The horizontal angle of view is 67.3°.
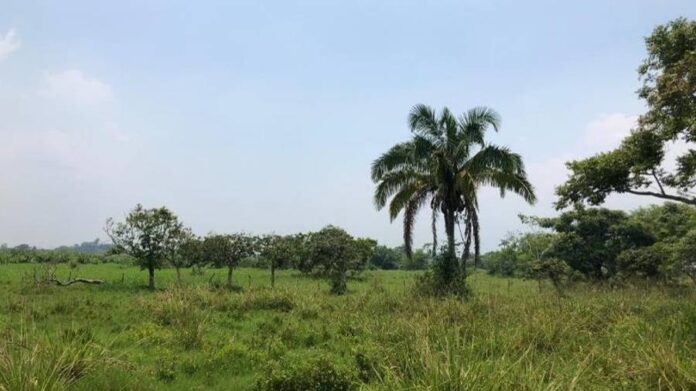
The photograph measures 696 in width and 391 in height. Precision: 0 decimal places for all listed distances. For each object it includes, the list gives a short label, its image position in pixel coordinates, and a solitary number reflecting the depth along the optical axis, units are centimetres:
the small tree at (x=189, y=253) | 2633
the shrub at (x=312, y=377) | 656
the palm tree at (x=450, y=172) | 1784
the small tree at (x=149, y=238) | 2492
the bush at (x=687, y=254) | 2512
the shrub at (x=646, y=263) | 2684
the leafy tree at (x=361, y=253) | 2902
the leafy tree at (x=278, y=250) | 2916
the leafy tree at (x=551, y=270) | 2445
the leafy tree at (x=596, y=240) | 3114
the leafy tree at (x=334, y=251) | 2675
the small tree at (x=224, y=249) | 2719
